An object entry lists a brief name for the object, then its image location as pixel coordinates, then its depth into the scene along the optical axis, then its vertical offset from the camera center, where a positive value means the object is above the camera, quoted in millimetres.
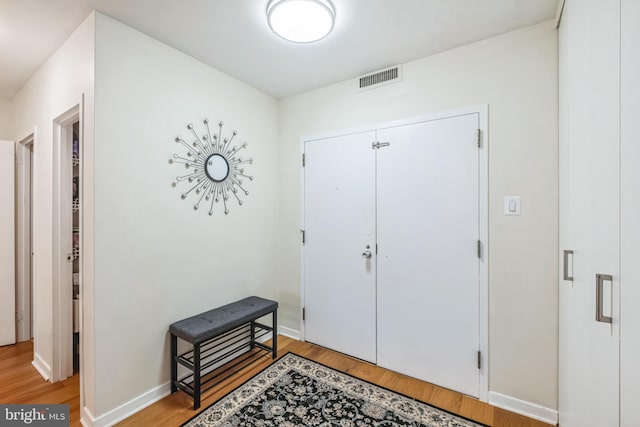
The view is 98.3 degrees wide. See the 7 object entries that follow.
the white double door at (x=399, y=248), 1996 -292
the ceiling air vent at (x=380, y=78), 2270 +1146
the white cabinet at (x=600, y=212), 800 +4
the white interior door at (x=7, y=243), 2742 -309
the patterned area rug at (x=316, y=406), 1727 -1302
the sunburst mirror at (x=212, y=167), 2141 +380
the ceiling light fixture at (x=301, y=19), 1590 +1178
